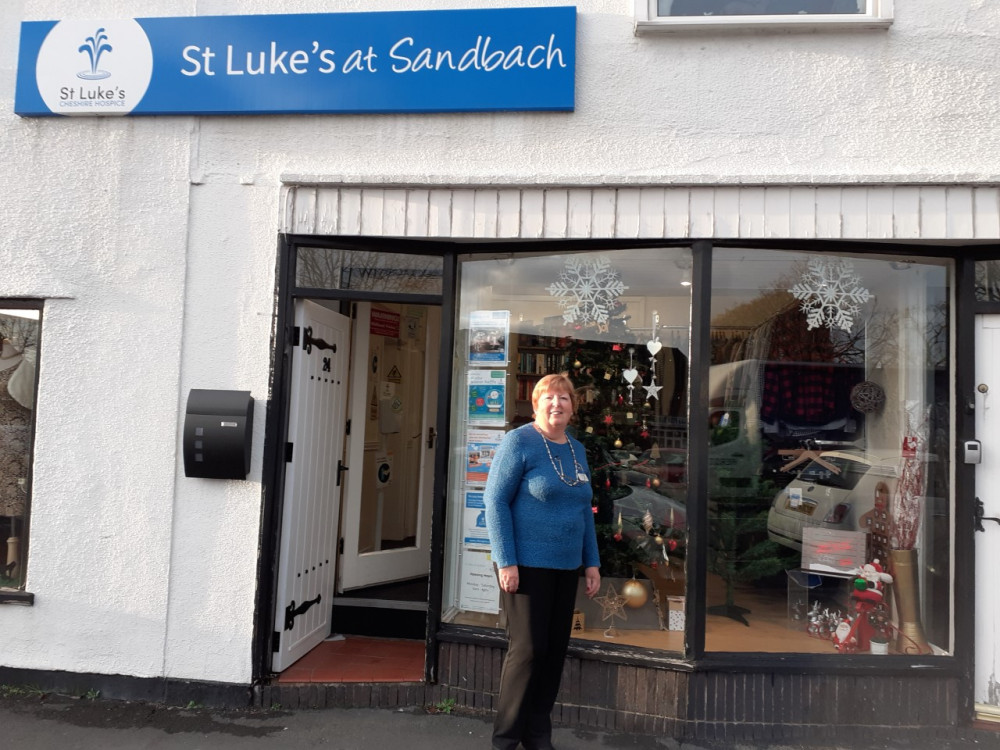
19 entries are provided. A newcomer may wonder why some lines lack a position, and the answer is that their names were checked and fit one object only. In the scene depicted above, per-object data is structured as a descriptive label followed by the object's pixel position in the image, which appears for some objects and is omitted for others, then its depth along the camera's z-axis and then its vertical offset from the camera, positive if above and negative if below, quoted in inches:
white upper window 146.2 +90.3
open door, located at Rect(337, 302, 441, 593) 204.7 -11.2
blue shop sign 152.7 +79.2
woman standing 119.6 -23.2
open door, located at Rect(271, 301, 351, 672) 161.2 -18.7
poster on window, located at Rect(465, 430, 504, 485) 165.8 -9.1
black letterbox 151.6 -6.4
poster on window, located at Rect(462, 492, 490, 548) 165.2 -25.8
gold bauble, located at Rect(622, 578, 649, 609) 159.6 -40.7
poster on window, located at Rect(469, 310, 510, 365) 166.4 +20.5
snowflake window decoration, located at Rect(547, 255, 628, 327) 162.2 +30.7
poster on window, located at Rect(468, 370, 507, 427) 165.9 +4.2
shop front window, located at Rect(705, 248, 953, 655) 154.4 -5.7
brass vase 152.8 -38.3
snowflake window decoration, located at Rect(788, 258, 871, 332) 156.9 +30.5
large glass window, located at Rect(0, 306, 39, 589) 167.0 -4.9
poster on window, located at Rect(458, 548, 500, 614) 163.2 -40.7
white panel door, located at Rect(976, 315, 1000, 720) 145.4 -20.2
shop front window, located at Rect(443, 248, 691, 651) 158.6 +4.2
